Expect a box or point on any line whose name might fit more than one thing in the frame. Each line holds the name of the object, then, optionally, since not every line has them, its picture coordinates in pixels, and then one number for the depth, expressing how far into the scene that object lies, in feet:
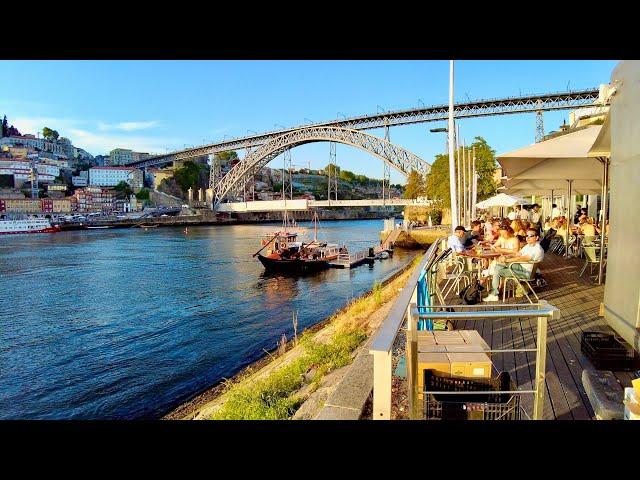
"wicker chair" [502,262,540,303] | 16.38
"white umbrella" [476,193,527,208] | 35.88
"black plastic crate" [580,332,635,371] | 10.17
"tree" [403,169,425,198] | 162.40
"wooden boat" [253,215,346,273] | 85.66
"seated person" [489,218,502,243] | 22.34
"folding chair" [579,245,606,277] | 20.51
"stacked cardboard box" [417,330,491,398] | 7.40
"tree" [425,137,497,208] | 91.97
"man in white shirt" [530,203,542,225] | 41.76
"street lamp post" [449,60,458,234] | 24.07
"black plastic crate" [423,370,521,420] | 6.71
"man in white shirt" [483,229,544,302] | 16.51
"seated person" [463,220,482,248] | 23.15
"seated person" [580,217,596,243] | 23.39
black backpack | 15.98
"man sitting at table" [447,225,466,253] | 18.61
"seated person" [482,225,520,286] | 18.03
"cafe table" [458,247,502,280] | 16.90
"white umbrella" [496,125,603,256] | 18.04
